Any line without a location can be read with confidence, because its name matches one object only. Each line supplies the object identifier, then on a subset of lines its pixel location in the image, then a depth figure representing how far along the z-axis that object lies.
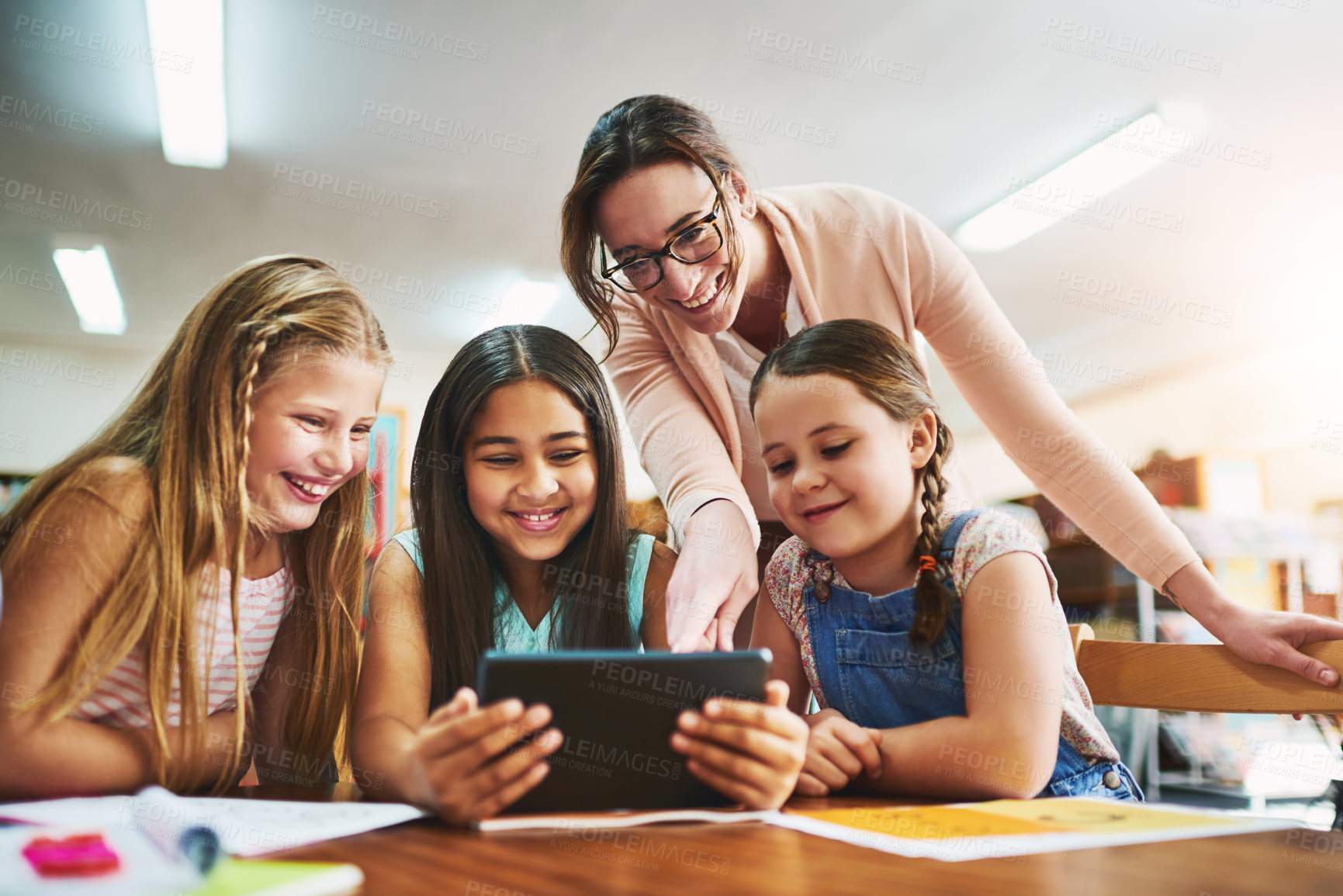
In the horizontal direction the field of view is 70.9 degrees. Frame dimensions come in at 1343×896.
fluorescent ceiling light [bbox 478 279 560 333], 5.16
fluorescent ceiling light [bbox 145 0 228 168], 2.94
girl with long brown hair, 1.21
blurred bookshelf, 4.62
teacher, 1.23
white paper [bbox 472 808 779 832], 0.73
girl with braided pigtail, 0.96
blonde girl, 0.92
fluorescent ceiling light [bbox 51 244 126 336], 4.72
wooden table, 0.53
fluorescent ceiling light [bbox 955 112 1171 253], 3.76
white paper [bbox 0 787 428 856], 0.65
